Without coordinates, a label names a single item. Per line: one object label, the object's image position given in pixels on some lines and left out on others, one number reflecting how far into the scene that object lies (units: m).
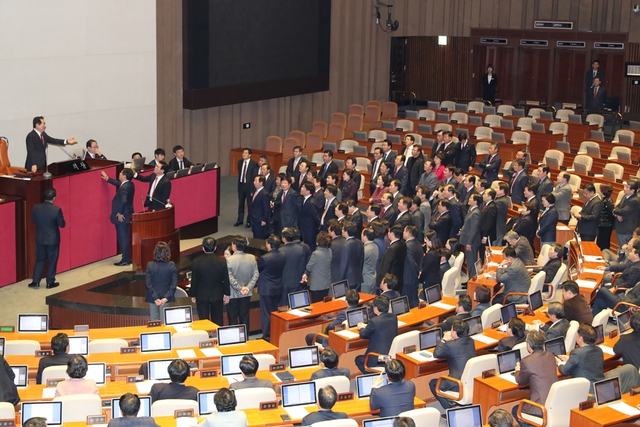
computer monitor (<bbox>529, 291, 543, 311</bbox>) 10.67
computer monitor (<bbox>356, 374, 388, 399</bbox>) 8.16
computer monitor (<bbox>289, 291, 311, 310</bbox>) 10.84
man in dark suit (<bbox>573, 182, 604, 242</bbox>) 13.74
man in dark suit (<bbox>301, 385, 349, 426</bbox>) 7.09
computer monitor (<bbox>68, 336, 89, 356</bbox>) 8.88
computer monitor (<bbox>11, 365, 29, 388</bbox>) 8.12
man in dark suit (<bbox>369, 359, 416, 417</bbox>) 7.66
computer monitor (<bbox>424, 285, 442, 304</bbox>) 11.07
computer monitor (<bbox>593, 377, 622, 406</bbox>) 7.94
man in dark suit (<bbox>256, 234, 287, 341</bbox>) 11.09
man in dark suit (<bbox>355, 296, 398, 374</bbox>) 9.47
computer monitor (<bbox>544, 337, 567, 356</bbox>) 8.95
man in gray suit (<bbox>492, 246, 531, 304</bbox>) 11.22
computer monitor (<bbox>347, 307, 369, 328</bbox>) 10.10
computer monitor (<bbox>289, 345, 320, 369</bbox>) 8.81
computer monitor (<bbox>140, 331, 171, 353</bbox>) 9.09
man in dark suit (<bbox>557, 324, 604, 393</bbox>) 8.48
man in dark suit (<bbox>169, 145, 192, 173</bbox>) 15.55
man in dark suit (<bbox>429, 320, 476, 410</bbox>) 8.91
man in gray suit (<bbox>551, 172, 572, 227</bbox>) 14.56
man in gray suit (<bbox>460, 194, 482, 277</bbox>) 13.30
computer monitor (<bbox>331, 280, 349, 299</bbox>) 11.20
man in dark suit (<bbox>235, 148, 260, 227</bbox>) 16.08
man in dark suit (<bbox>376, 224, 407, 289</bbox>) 11.45
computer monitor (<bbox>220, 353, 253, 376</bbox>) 8.47
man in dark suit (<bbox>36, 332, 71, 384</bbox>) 8.24
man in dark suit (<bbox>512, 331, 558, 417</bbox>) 8.20
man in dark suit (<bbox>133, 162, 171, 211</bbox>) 13.98
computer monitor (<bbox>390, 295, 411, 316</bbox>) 10.43
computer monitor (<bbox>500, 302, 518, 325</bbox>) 10.20
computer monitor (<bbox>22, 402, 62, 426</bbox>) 7.12
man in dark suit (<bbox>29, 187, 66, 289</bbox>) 12.39
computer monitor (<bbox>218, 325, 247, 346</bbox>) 9.33
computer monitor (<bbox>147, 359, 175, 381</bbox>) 8.33
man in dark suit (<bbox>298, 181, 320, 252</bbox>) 14.00
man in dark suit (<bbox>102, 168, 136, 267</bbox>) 13.60
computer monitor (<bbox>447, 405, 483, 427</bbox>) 7.31
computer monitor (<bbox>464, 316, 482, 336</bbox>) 9.77
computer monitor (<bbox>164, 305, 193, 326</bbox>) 9.94
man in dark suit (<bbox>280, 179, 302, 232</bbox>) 14.19
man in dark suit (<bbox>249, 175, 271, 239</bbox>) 14.74
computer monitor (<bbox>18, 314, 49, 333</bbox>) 9.65
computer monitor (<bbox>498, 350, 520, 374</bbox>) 8.67
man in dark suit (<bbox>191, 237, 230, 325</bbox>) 10.58
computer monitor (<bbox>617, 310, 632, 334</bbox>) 9.91
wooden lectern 12.93
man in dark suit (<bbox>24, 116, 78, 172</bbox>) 13.73
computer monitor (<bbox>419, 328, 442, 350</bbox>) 9.40
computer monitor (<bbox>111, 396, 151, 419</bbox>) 7.27
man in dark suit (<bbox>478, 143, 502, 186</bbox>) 16.42
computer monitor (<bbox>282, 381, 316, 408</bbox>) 7.79
